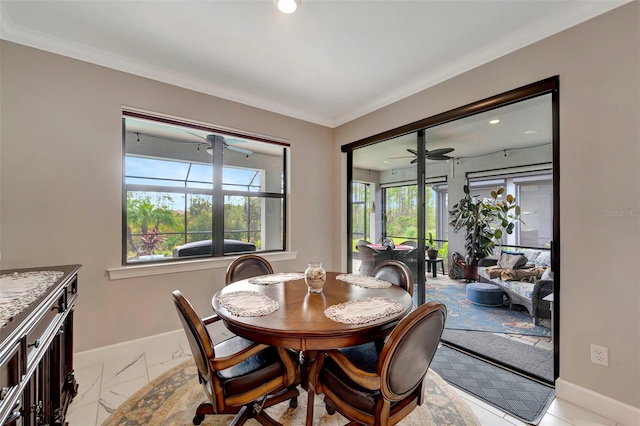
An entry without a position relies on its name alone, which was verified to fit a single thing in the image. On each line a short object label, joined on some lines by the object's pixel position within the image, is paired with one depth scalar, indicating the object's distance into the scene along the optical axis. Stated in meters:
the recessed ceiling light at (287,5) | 1.77
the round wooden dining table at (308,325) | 1.29
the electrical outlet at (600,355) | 1.76
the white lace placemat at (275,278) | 2.16
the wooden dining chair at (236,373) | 1.29
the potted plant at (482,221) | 2.48
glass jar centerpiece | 1.83
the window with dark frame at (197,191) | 2.70
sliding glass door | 2.17
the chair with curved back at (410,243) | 3.11
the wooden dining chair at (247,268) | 2.47
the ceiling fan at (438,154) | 2.99
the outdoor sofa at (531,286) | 2.21
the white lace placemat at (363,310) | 1.41
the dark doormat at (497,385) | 1.84
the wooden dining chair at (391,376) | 1.13
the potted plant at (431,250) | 3.05
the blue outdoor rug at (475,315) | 2.65
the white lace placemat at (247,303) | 1.49
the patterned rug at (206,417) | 1.71
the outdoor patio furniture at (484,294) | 2.82
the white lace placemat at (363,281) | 2.06
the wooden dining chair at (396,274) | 2.13
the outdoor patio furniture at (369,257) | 3.61
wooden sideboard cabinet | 0.91
